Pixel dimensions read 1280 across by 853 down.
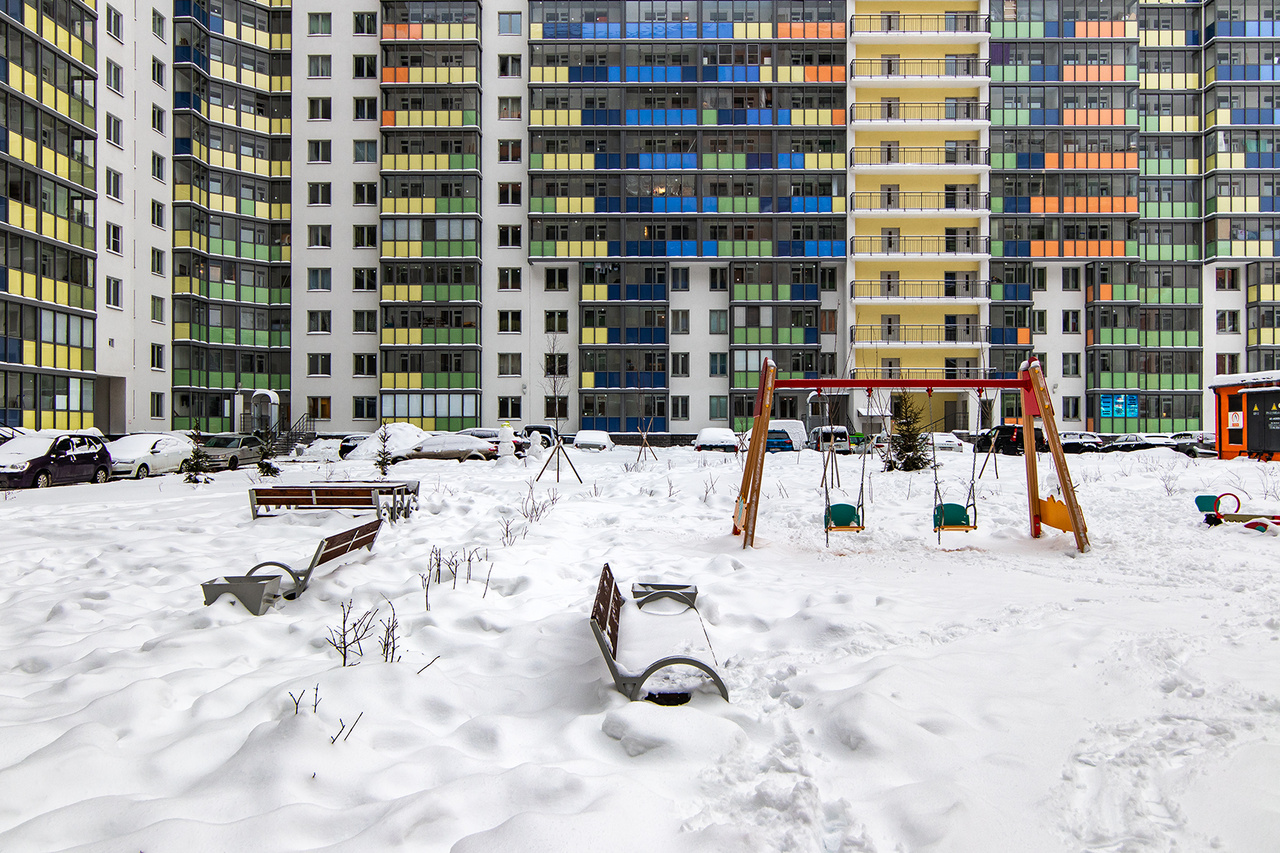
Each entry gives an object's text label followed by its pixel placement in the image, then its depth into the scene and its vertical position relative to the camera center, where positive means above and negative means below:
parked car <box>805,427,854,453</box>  35.88 -0.75
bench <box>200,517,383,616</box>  6.32 -1.39
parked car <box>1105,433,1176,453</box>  39.16 -0.74
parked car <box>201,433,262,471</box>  28.66 -0.98
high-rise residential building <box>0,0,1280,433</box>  46.91 +13.97
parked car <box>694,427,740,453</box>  38.19 -0.67
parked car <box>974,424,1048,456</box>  35.47 -0.64
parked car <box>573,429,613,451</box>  37.44 -0.71
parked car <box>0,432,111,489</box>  19.81 -1.00
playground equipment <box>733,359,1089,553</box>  9.72 -0.14
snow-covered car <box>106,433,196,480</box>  24.88 -1.00
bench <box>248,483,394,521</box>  11.11 -1.08
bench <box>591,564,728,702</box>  4.38 -1.43
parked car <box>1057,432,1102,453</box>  36.53 -0.74
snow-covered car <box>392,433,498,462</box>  31.88 -0.98
